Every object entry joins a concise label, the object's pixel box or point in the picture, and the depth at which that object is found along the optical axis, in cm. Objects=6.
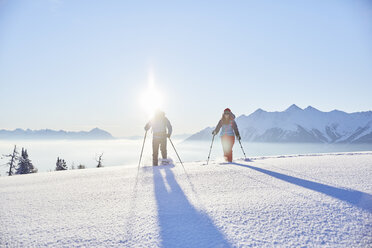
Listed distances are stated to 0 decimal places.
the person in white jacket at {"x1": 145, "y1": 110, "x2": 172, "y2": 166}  967
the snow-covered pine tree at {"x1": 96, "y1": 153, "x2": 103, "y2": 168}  2975
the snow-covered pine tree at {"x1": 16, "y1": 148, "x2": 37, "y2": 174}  3212
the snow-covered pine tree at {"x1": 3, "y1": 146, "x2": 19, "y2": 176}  3330
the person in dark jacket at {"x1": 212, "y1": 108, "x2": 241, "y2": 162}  932
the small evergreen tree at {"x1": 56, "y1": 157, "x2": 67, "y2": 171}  3257
